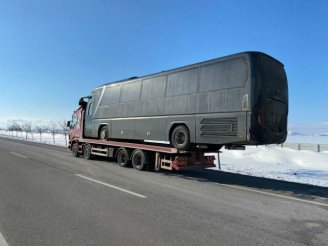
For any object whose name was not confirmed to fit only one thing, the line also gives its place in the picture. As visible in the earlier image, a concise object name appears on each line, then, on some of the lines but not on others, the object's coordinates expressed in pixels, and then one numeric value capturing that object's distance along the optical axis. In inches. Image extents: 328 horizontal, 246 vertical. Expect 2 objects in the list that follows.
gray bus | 422.3
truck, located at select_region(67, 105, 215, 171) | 526.6
